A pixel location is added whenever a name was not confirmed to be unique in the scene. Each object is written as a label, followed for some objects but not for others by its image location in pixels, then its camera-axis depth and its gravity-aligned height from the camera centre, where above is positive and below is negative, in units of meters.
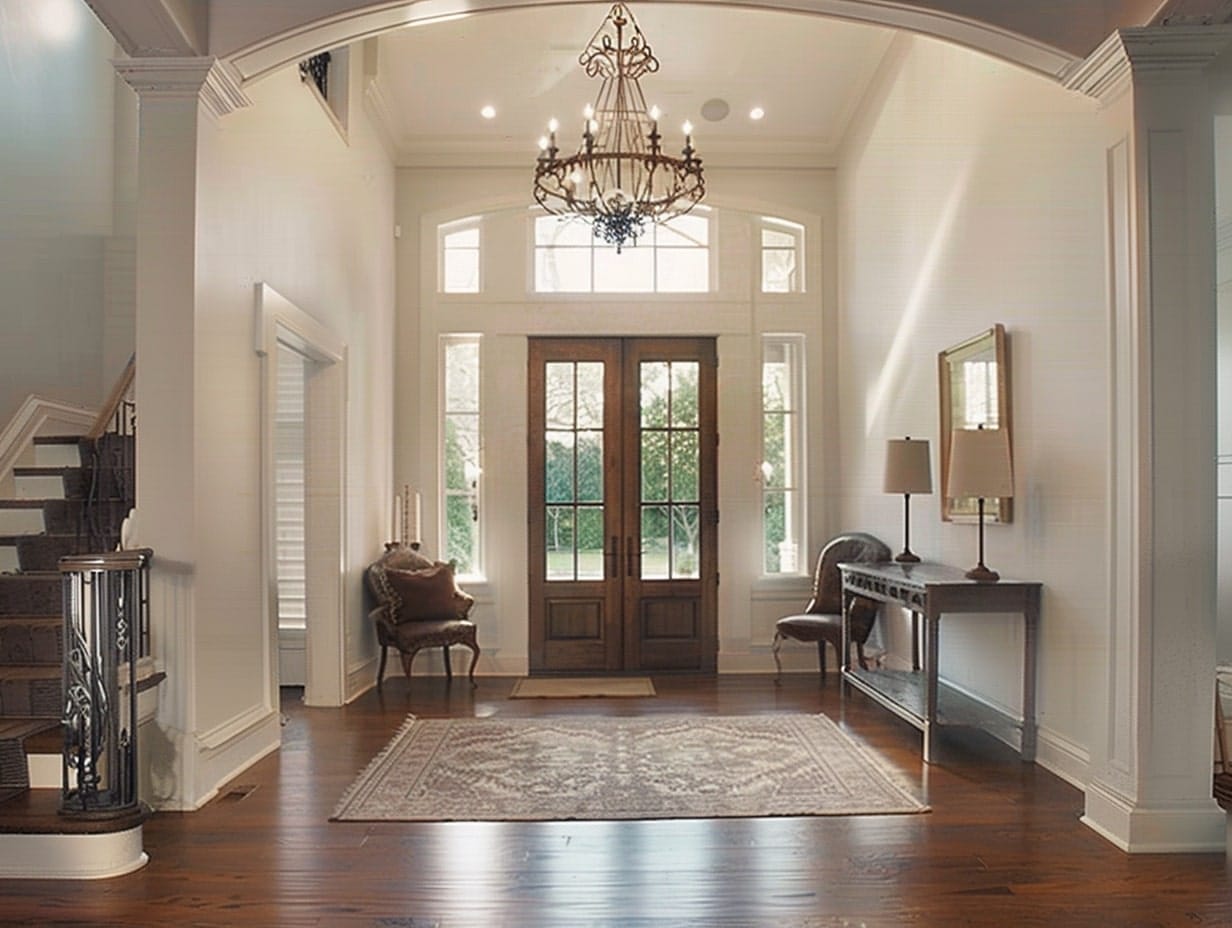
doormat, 7.25 -1.48
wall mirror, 5.44 +0.40
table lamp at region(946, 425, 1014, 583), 5.16 +0.01
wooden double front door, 8.31 -0.25
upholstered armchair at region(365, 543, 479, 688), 7.24 -0.90
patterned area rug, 4.41 -1.37
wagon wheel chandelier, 5.55 +1.58
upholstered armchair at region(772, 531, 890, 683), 7.18 -0.93
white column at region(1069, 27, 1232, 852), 3.86 +0.08
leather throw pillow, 7.36 -0.82
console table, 5.09 -0.72
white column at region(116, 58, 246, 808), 4.38 +0.31
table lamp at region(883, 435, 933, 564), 6.33 +0.01
